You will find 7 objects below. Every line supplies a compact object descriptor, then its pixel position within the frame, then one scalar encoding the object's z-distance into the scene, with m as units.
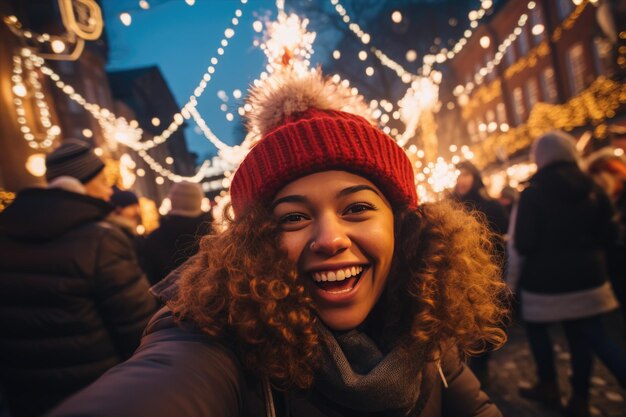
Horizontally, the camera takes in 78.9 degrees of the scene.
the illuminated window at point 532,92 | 22.30
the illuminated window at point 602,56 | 13.08
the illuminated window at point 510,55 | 24.41
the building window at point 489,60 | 26.11
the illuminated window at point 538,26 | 19.00
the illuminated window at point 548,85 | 20.24
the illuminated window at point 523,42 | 22.30
